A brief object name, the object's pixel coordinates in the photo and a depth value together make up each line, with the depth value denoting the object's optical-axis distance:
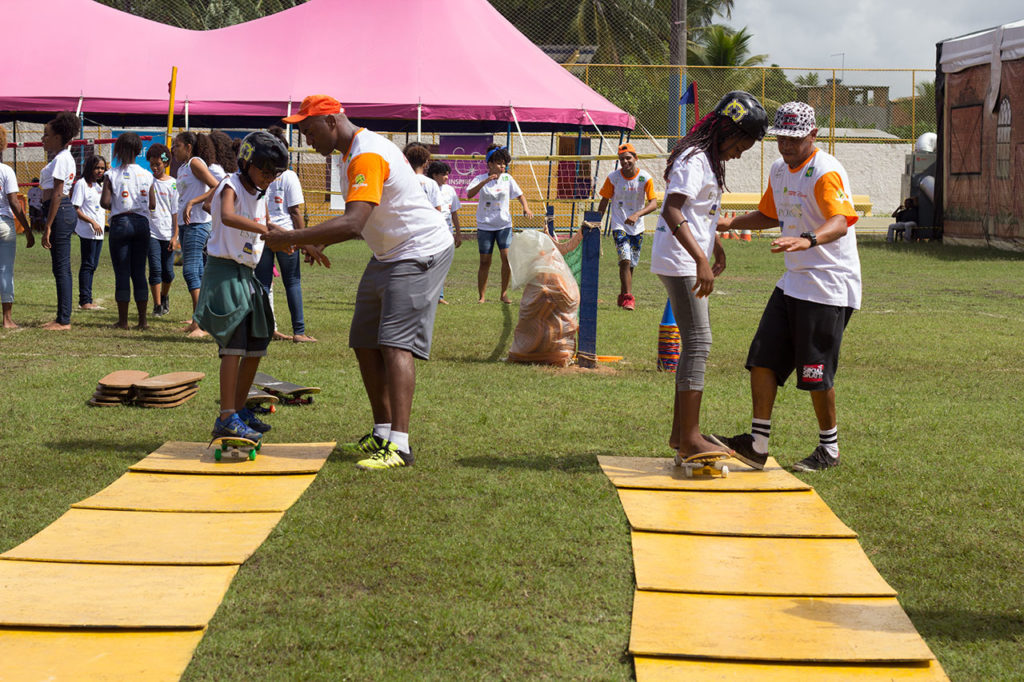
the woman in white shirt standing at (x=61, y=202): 10.45
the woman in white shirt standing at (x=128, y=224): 11.05
